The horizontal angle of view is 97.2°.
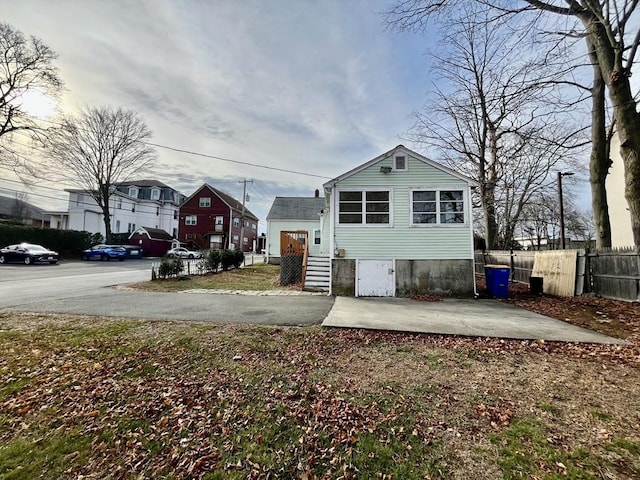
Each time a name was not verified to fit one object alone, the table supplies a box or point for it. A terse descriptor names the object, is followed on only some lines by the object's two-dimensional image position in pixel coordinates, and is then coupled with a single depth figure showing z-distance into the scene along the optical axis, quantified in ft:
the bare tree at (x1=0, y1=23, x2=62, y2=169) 66.64
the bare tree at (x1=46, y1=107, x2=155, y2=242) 94.43
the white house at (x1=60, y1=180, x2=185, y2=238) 121.70
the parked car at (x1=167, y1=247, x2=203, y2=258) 103.12
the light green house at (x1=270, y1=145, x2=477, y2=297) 34.94
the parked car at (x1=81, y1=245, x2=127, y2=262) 92.55
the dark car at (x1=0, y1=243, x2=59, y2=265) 70.95
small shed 116.78
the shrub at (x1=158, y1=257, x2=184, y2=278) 46.37
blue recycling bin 34.39
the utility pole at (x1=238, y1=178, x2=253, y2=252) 115.85
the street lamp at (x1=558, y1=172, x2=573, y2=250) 54.68
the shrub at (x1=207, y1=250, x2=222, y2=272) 58.08
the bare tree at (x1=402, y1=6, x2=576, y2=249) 54.68
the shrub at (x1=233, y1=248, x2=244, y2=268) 66.65
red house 131.75
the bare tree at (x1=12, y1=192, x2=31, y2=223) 153.48
